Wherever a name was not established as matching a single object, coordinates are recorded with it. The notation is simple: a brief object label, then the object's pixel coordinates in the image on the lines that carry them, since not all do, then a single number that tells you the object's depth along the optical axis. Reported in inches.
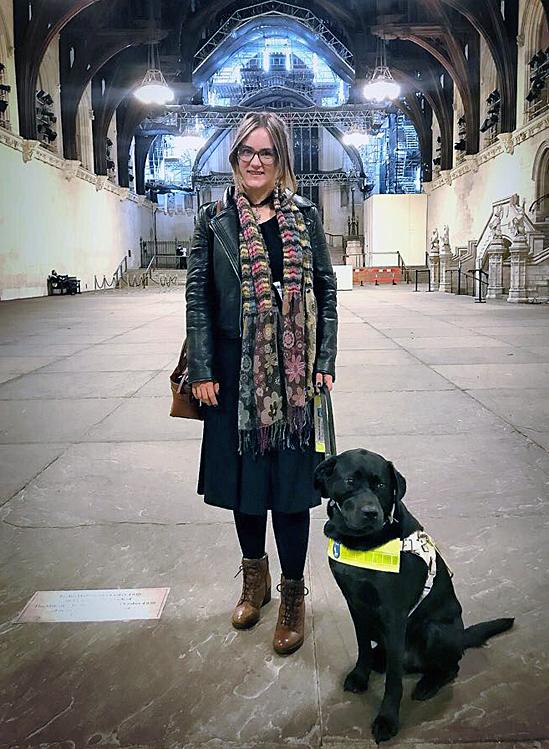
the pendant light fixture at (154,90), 932.5
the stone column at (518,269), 810.8
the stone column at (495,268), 858.1
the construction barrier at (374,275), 1461.6
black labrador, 78.7
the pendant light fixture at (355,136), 1357.0
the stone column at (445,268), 1102.5
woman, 94.2
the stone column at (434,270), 1161.7
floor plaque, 104.7
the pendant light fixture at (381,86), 973.8
